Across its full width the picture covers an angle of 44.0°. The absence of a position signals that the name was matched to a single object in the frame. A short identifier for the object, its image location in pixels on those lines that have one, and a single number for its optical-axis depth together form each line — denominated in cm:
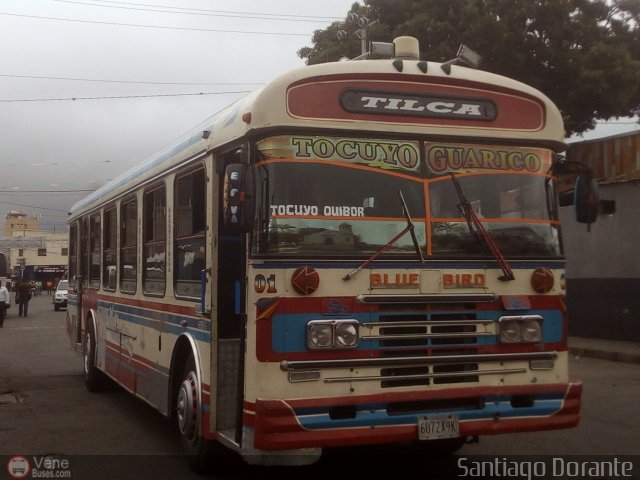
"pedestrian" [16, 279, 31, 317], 3356
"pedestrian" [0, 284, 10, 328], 2723
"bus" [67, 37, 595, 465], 531
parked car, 3950
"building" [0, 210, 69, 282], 8483
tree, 1992
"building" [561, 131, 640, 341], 1666
